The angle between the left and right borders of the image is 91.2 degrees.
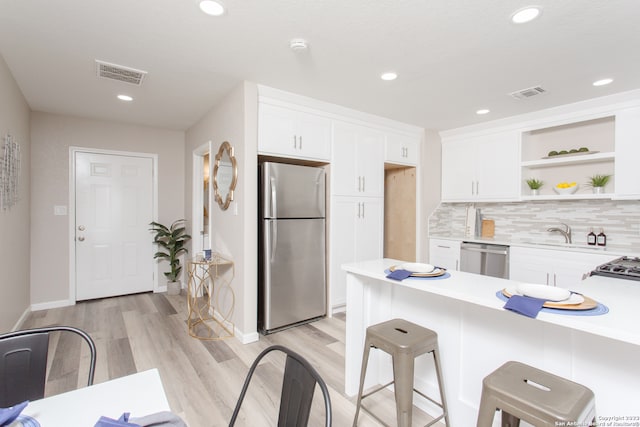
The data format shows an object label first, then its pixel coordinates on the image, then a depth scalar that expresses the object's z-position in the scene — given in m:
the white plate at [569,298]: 1.18
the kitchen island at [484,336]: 1.19
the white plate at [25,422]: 0.79
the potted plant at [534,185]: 3.80
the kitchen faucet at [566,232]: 3.66
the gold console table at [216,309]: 3.08
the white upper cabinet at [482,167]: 3.88
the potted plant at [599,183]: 3.31
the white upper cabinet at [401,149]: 4.09
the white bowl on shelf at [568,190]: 3.52
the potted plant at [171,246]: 4.41
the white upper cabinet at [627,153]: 3.02
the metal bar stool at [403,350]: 1.50
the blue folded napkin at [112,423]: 0.70
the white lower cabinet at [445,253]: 4.21
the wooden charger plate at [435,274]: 1.67
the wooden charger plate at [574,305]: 1.14
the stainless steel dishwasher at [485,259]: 3.74
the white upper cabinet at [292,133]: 3.03
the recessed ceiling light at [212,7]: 1.76
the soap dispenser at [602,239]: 3.39
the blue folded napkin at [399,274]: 1.66
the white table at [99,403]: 0.86
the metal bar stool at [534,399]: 1.01
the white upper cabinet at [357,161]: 3.60
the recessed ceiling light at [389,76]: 2.69
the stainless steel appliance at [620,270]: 1.89
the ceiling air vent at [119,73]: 2.56
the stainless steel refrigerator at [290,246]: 3.04
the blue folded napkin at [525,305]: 1.13
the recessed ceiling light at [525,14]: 1.80
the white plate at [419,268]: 1.75
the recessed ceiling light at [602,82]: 2.76
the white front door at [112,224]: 4.09
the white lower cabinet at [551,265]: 3.12
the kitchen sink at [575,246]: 3.24
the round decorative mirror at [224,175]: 3.10
